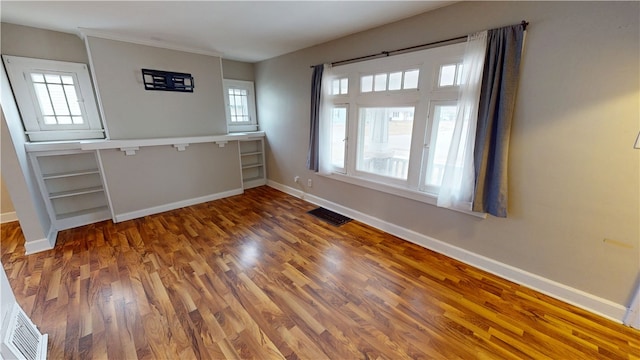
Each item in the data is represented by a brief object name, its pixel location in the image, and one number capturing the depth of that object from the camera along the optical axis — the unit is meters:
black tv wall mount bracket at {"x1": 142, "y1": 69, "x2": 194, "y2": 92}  3.20
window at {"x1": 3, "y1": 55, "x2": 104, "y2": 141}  2.73
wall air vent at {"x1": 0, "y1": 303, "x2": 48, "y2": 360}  1.14
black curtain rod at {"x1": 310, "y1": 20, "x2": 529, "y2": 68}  2.05
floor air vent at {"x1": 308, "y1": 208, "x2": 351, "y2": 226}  3.24
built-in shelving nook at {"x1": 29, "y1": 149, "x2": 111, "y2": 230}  2.89
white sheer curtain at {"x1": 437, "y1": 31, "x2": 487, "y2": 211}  1.95
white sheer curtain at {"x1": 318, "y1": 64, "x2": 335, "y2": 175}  3.18
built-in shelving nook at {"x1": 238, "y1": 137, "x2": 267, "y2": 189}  4.71
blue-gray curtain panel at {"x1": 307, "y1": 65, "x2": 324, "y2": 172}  3.29
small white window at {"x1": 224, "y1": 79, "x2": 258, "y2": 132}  4.40
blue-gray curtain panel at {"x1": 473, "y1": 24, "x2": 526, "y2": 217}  1.81
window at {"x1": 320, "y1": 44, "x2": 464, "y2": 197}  2.26
